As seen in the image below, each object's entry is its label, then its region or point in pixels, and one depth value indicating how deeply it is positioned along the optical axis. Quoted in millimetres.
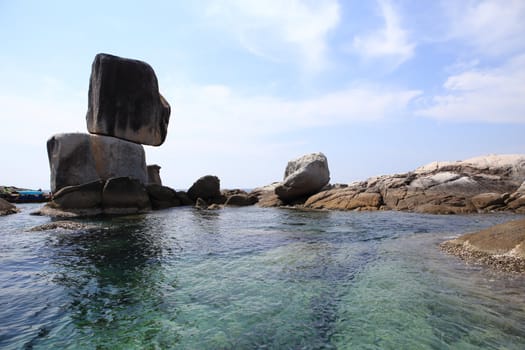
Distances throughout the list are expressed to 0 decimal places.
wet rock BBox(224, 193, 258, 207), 31922
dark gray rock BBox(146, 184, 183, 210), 27688
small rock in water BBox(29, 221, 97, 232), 14906
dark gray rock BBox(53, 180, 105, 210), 20375
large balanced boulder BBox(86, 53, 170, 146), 23766
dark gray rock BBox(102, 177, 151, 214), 21203
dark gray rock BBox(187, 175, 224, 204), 32844
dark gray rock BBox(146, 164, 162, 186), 33562
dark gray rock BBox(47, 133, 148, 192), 21183
